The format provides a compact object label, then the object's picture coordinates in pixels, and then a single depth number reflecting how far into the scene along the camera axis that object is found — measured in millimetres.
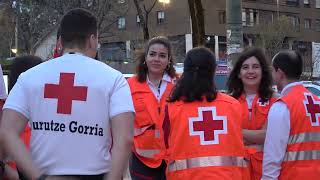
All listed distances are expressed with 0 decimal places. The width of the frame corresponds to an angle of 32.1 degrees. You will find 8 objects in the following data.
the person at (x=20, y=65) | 5159
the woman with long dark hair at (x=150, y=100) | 5449
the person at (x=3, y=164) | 4578
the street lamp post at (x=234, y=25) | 8547
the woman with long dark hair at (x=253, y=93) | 5047
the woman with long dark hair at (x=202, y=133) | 4043
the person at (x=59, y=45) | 3693
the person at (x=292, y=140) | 4426
